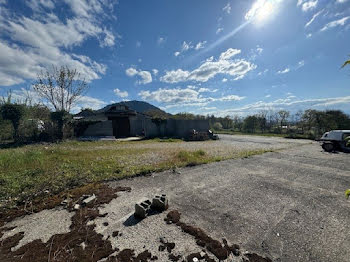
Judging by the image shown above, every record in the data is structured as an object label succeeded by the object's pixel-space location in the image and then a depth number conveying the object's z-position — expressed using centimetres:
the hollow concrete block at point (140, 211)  258
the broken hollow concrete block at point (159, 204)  282
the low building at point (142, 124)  1598
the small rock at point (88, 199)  295
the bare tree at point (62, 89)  1242
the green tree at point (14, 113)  969
